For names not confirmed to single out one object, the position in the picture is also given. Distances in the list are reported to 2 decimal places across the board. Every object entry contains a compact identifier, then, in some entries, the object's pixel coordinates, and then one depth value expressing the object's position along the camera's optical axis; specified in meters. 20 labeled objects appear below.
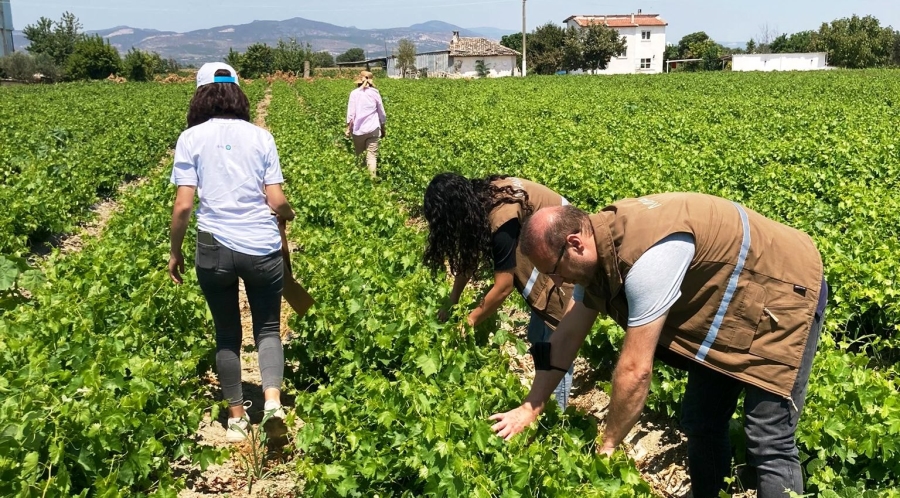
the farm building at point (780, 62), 69.88
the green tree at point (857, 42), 72.25
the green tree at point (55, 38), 93.69
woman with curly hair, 3.31
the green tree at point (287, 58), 76.00
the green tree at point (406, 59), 78.69
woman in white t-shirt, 3.79
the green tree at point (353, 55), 141.85
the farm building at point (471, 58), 84.12
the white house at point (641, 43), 93.06
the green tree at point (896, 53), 83.81
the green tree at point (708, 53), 78.75
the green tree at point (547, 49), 75.38
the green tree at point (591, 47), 74.25
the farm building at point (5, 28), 98.75
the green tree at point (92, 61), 68.69
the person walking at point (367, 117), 11.65
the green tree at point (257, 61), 76.56
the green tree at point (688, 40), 102.97
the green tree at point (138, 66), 68.69
